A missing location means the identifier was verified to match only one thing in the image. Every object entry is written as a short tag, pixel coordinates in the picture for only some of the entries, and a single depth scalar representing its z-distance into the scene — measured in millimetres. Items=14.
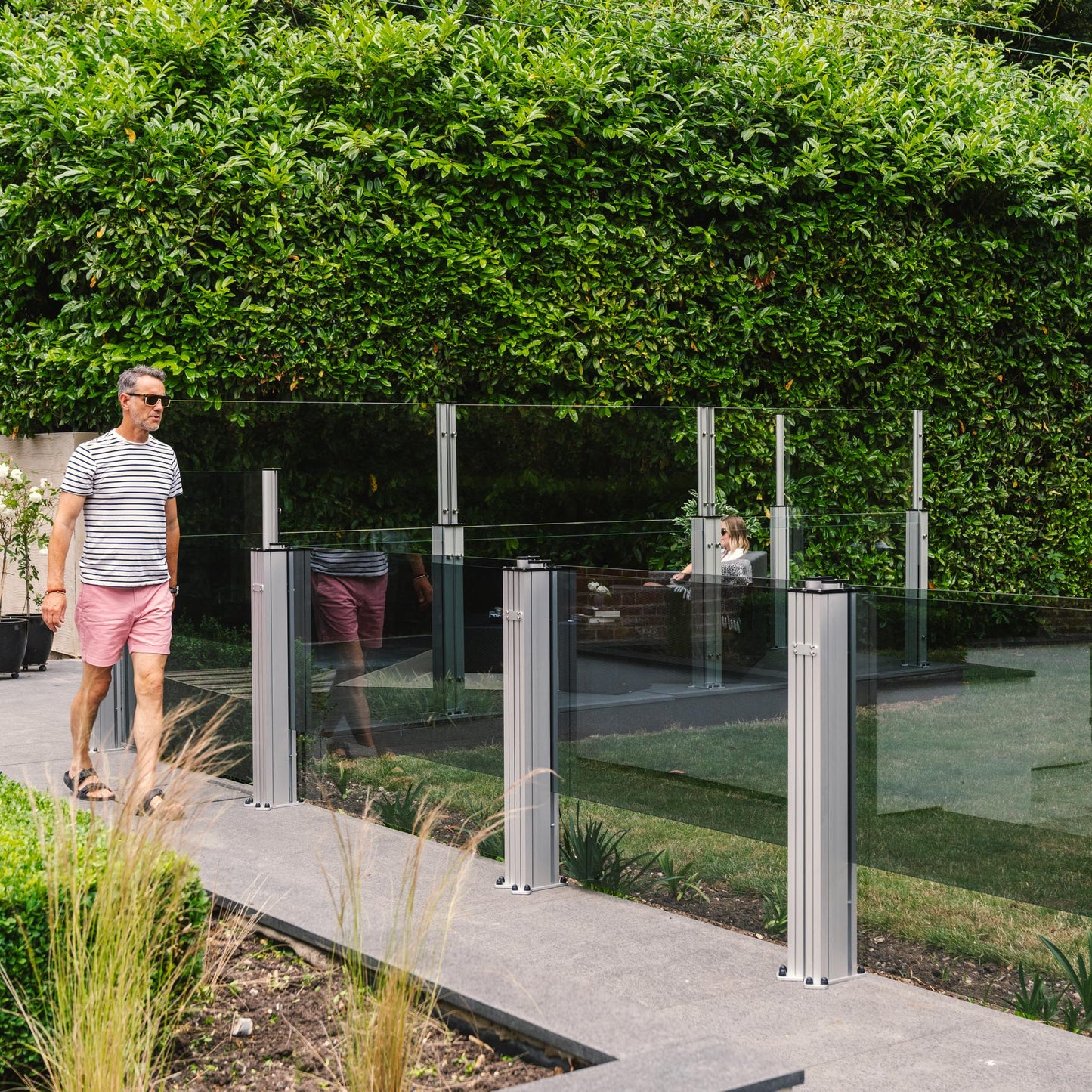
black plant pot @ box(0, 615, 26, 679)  10477
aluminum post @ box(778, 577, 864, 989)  4055
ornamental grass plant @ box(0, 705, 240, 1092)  2867
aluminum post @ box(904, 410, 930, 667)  12289
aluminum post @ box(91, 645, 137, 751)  7562
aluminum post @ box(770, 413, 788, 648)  11320
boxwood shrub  3078
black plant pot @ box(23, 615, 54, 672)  10859
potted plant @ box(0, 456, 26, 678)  10375
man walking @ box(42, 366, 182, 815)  5980
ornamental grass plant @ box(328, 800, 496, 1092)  2936
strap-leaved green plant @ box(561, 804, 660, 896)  4953
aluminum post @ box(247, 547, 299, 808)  6273
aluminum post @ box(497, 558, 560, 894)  4988
